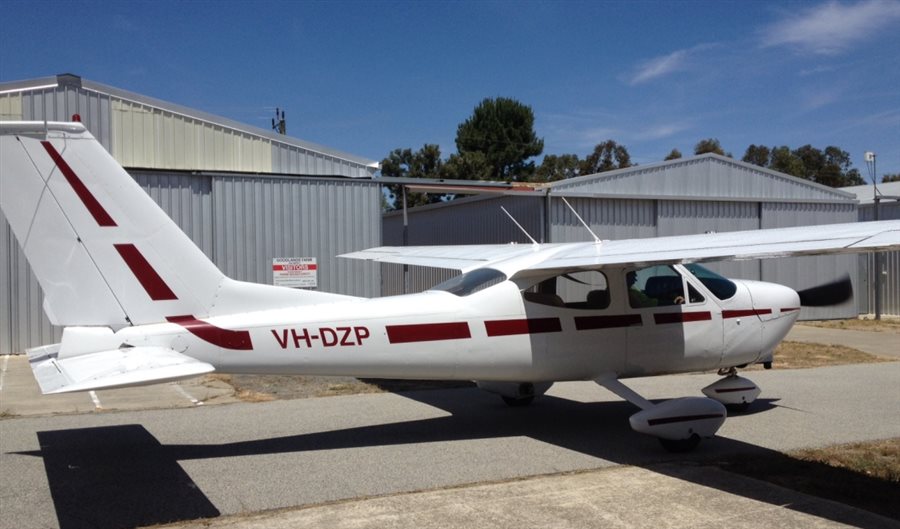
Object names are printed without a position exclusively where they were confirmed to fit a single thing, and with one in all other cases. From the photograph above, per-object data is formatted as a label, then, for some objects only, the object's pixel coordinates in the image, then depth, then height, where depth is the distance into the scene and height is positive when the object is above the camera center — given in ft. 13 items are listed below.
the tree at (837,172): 241.35 +29.81
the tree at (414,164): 188.72 +26.67
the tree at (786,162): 221.78 +30.25
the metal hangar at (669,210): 64.85 +5.23
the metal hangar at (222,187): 49.85 +6.00
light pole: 78.33 -1.13
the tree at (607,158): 219.41 +30.98
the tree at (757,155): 242.58 +35.11
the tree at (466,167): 178.29 +23.57
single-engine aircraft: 20.45 -1.34
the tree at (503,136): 203.41 +35.63
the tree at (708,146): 232.53 +36.50
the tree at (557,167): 203.10 +27.17
